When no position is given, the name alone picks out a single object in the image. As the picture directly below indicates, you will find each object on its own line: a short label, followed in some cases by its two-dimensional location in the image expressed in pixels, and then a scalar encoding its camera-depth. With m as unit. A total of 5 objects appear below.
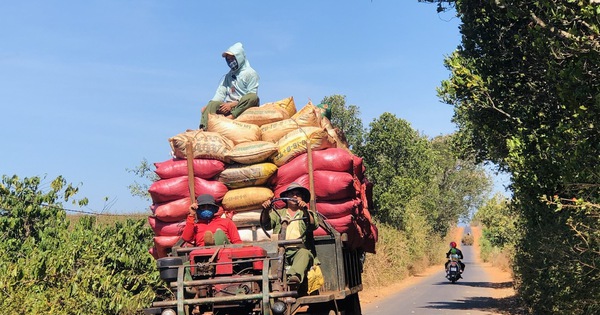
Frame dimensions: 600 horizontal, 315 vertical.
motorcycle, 29.88
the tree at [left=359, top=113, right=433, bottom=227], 36.47
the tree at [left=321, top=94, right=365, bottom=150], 38.00
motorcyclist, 29.95
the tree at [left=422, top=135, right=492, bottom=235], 56.19
